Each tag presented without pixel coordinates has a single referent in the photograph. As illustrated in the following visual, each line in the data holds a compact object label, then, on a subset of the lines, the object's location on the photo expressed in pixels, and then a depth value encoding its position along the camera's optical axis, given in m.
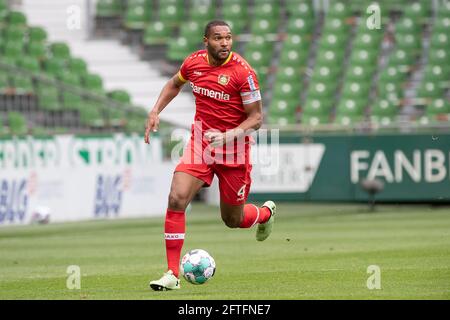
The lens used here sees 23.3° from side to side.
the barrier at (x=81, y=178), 20.89
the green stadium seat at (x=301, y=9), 29.96
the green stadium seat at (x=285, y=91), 28.42
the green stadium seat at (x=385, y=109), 27.28
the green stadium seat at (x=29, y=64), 26.59
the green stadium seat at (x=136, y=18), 31.38
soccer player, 10.43
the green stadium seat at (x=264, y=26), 29.95
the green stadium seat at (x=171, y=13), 31.20
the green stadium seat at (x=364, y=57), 28.67
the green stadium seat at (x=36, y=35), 28.42
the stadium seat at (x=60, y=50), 28.36
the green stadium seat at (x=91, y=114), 22.81
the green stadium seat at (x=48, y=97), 22.28
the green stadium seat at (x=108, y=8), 31.62
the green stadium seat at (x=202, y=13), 30.41
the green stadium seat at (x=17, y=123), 21.64
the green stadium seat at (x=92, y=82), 27.70
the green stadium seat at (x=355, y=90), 28.03
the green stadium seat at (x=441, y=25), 28.41
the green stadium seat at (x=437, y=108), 26.89
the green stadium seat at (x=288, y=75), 28.73
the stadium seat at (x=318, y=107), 27.84
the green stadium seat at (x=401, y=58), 28.58
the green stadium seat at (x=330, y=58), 28.74
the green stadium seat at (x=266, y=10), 30.20
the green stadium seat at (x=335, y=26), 29.23
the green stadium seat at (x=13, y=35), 27.92
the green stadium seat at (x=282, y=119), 27.66
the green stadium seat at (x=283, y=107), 27.94
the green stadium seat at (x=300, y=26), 29.72
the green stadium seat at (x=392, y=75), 28.09
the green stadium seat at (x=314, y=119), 27.56
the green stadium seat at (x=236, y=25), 30.20
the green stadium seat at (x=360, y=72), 28.39
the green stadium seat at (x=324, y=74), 28.52
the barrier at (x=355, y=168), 23.17
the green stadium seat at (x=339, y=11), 29.47
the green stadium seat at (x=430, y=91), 27.52
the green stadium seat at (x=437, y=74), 27.72
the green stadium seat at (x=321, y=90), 28.22
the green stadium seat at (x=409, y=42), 28.81
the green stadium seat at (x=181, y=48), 29.80
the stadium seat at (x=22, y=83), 22.03
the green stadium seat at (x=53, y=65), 27.42
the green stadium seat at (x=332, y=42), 28.92
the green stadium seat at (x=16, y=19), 28.73
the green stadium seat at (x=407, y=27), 28.94
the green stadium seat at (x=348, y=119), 27.28
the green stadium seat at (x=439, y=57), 27.95
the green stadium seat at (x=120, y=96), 27.67
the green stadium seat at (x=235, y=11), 30.25
